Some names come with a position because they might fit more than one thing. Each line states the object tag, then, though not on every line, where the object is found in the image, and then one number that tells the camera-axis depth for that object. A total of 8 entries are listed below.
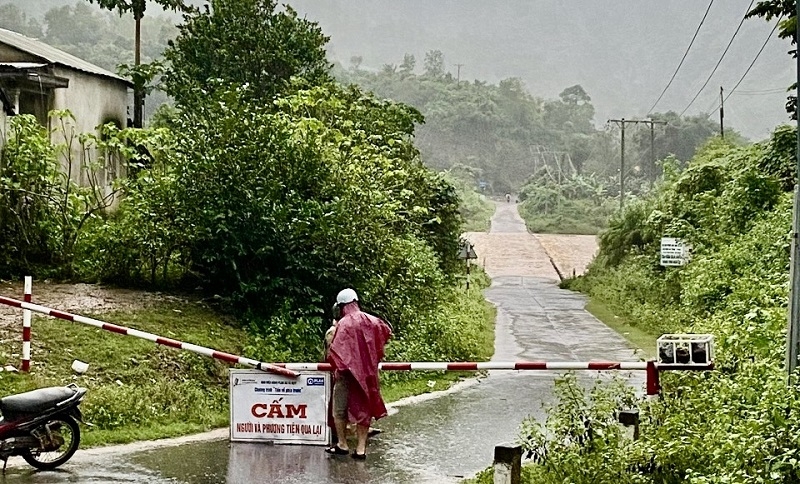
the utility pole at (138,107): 34.07
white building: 25.58
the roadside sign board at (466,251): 43.34
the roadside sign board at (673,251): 35.69
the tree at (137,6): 40.03
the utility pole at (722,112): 57.71
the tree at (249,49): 35.06
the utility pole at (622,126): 67.75
